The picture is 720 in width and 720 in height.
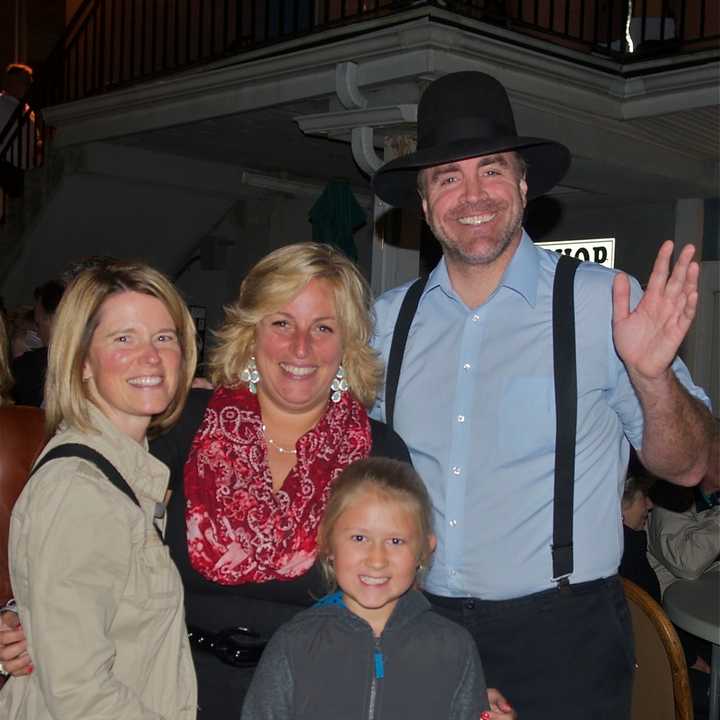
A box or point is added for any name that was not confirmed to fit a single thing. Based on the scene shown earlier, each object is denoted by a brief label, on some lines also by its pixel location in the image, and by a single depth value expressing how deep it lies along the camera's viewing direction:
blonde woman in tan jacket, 1.93
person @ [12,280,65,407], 5.82
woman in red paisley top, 2.48
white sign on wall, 10.38
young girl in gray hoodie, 2.22
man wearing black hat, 2.42
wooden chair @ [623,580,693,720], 2.99
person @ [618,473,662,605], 4.48
